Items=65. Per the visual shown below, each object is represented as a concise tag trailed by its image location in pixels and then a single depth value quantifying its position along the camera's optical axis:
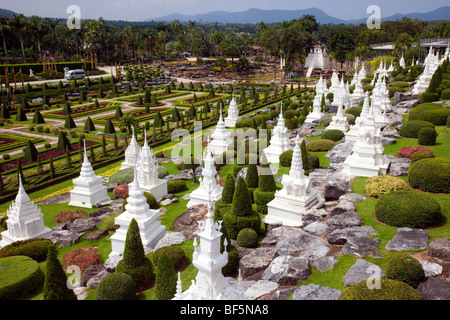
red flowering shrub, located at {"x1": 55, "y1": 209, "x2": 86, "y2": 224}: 24.98
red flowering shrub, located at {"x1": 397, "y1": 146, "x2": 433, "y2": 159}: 26.67
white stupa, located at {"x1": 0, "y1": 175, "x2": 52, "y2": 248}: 21.17
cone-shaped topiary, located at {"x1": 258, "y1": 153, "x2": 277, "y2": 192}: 23.09
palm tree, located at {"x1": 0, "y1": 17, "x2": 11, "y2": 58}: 84.34
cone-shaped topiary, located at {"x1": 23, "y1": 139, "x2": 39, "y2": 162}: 36.41
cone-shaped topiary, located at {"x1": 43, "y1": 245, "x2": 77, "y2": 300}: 12.42
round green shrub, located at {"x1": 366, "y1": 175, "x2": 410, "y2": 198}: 20.94
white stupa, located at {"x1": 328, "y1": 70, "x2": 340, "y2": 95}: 57.29
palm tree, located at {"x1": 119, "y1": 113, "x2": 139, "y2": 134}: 43.00
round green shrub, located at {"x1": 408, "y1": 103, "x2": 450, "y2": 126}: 34.19
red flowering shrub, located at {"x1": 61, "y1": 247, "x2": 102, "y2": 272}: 18.73
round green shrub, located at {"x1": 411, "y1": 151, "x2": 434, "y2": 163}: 24.44
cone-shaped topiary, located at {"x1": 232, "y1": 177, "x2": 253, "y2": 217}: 19.45
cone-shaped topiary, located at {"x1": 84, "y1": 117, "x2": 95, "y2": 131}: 48.31
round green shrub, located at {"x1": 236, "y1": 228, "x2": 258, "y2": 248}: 18.70
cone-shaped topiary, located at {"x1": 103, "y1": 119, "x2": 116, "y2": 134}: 47.06
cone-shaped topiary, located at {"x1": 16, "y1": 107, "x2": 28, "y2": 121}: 53.97
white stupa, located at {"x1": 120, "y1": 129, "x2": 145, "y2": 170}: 31.07
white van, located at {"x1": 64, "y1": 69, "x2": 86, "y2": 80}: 86.06
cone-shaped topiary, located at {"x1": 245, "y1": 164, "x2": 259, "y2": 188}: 25.78
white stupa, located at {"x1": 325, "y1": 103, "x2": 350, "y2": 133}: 37.97
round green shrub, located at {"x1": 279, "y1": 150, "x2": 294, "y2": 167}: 30.95
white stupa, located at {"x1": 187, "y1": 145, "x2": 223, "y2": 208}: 24.17
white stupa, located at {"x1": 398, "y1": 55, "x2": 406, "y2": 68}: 71.56
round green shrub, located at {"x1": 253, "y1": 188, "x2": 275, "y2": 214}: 22.70
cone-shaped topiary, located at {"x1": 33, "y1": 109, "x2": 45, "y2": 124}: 52.41
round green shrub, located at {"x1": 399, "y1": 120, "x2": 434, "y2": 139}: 32.09
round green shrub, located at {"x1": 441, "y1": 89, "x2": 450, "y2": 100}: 40.51
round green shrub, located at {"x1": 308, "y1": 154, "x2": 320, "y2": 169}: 29.55
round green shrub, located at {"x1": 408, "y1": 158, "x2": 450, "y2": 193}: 20.55
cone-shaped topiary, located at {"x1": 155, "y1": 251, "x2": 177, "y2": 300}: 14.04
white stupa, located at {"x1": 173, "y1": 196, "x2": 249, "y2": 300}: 10.60
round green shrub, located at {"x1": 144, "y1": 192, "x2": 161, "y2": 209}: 25.20
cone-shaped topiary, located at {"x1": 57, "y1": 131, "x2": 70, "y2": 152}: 39.75
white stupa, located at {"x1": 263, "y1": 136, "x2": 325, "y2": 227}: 20.59
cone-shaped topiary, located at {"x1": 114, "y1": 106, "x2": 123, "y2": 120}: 54.34
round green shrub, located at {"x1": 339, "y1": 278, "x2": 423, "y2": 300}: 11.17
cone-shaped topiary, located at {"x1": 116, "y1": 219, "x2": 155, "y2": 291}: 15.88
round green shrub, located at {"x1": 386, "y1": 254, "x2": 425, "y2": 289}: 12.45
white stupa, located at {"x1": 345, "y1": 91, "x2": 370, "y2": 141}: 29.96
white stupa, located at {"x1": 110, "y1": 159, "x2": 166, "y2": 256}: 19.14
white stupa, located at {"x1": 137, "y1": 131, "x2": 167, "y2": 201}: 26.77
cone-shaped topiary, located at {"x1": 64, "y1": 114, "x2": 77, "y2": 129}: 49.59
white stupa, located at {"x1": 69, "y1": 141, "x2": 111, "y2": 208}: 27.27
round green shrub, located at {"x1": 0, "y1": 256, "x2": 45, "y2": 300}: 16.28
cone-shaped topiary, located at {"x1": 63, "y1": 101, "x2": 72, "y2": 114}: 58.06
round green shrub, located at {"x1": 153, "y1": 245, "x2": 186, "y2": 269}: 17.31
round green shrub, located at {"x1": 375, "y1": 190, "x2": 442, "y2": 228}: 17.05
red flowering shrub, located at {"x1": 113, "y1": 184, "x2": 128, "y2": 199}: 28.73
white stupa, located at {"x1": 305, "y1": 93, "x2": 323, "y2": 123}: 45.81
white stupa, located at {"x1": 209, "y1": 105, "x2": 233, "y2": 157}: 36.84
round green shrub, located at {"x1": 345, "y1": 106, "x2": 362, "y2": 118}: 42.74
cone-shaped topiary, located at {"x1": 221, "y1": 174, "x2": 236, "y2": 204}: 22.44
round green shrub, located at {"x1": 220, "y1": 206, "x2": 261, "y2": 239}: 19.58
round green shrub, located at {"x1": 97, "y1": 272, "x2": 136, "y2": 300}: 14.64
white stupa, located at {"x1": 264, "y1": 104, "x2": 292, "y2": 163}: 32.90
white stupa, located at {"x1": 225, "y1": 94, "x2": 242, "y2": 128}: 48.50
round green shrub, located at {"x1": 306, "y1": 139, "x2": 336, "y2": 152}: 33.85
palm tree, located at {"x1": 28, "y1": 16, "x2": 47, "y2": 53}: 90.75
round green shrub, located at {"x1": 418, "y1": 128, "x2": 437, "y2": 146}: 29.14
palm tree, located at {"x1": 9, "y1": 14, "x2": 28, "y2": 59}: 87.31
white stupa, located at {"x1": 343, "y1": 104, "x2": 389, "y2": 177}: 24.48
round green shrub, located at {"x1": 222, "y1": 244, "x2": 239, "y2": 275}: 16.69
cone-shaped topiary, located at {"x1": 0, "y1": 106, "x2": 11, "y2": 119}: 54.66
